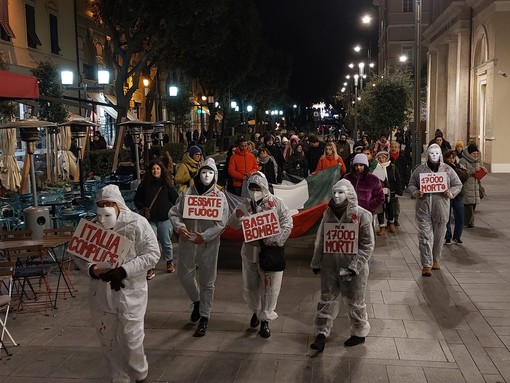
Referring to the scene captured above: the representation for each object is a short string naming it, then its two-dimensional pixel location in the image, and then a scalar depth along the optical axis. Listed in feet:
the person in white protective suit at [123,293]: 15.99
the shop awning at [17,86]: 30.04
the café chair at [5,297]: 20.64
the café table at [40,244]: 25.48
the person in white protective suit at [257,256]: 21.36
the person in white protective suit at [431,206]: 29.32
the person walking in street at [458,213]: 37.04
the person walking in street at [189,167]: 34.76
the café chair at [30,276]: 24.91
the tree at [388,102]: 93.71
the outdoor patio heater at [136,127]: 50.31
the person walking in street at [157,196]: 30.63
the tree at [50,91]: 69.62
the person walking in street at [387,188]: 38.81
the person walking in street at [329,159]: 41.57
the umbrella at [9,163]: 52.90
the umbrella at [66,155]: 63.79
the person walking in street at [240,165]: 42.27
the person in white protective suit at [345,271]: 20.18
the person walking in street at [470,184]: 40.65
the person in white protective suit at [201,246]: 22.09
